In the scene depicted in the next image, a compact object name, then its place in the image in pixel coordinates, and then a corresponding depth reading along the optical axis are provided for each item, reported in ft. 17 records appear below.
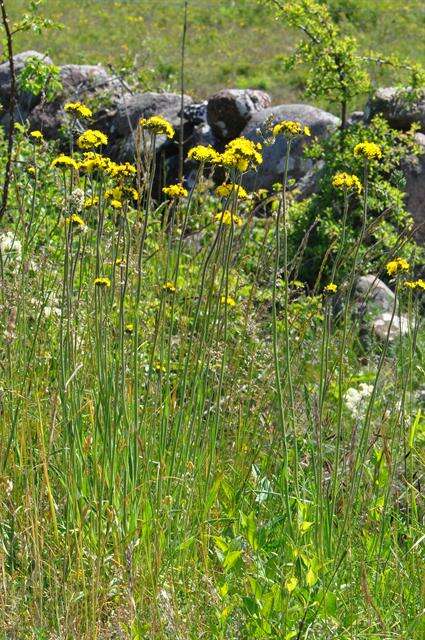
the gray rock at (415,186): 46.80
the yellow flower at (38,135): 24.87
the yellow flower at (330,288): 18.03
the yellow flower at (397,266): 17.80
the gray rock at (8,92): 61.90
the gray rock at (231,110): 57.82
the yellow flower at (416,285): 19.21
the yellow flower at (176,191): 18.29
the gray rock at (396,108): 49.19
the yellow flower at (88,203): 19.95
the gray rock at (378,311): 36.88
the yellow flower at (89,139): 17.60
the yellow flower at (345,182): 16.22
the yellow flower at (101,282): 17.53
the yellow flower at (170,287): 20.28
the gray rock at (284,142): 51.13
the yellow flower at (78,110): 17.93
